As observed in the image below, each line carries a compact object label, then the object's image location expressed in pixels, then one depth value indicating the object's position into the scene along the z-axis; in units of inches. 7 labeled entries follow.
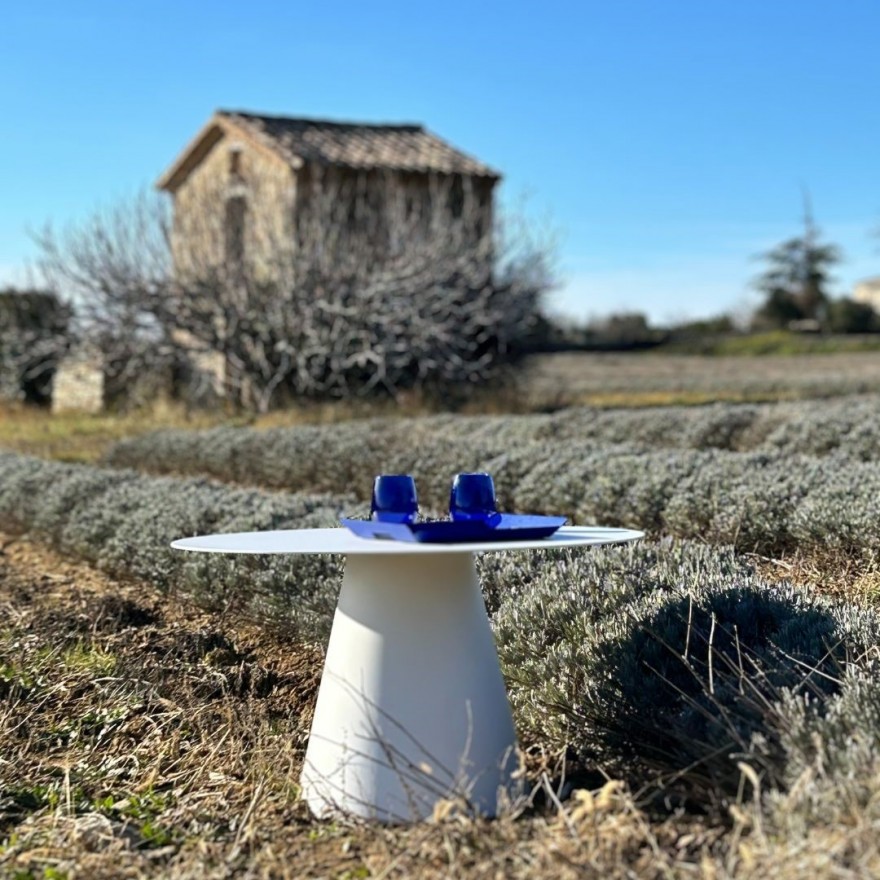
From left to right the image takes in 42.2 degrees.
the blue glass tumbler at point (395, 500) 117.4
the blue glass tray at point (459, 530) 108.7
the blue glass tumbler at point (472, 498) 116.8
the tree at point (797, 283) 1838.1
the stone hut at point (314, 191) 657.0
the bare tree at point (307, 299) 610.5
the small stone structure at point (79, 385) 681.6
